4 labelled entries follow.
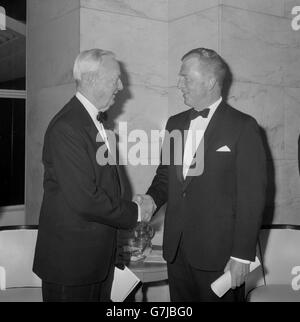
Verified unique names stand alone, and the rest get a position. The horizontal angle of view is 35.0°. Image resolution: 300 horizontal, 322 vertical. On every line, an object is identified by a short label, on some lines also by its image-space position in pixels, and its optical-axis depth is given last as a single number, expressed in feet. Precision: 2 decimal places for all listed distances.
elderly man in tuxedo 7.19
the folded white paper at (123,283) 8.09
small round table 9.95
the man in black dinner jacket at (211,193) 7.63
